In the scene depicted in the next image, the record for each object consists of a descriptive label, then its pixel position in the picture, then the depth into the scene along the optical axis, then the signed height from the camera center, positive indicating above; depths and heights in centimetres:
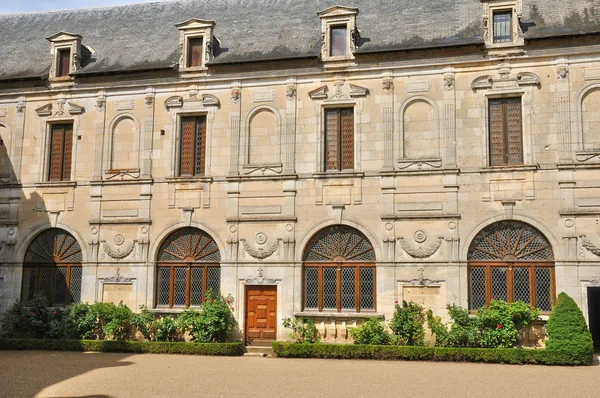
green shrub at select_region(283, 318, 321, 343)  1631 -78
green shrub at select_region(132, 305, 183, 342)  1692 -74
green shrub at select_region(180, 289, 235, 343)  1645 -58
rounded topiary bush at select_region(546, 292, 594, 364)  1404 -69
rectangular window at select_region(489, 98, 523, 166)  1645 +428
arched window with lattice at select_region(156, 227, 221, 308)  1778 +82
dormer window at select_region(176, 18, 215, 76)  1855 +728
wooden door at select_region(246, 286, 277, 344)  1716 -41
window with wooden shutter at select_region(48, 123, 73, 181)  1917 +428
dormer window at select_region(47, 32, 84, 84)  1941 +723
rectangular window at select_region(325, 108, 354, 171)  1748 +433
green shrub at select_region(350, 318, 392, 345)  1568 -83
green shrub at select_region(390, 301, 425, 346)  1563 -65
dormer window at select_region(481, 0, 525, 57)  1664 +710
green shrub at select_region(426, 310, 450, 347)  1543 -69
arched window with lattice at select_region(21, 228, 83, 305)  1858 +82
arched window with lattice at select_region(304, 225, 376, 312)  1681 +74
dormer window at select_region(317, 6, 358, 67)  1769 +725
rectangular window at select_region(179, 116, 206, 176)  1834 +431
